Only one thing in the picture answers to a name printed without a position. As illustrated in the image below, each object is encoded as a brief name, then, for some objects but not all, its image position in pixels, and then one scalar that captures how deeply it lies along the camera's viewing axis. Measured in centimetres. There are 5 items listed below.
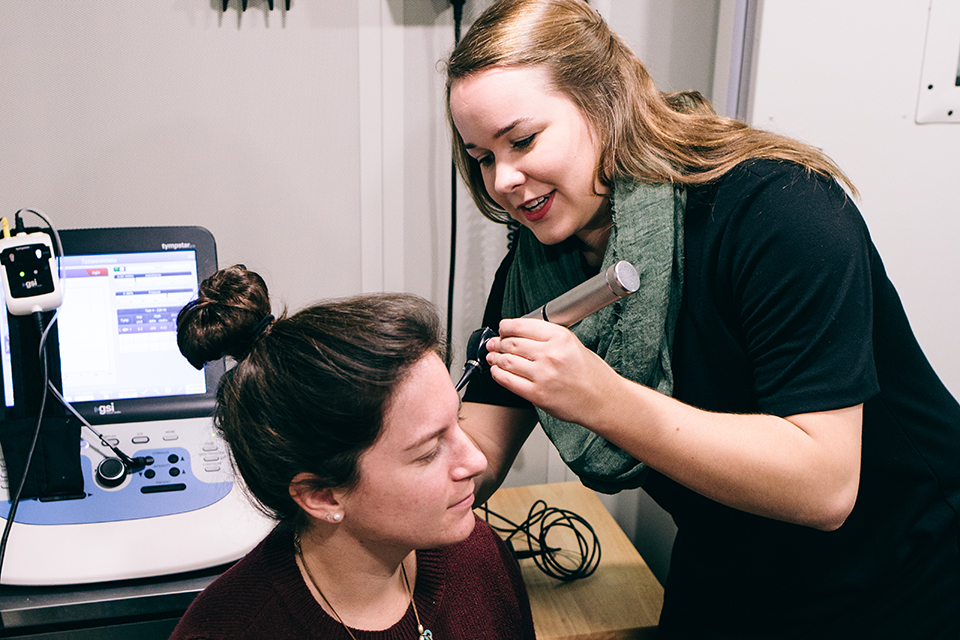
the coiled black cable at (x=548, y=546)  138
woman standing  75
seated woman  77
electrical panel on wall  122
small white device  100
